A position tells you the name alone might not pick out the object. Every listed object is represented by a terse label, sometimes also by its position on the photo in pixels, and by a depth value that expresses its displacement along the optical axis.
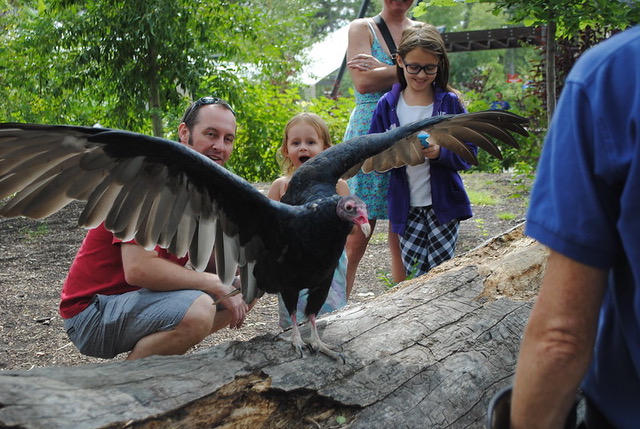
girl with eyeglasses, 3.90
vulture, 2.35
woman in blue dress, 4.16
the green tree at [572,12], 3.91
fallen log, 1.80
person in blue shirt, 0.93
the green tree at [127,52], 6.61
